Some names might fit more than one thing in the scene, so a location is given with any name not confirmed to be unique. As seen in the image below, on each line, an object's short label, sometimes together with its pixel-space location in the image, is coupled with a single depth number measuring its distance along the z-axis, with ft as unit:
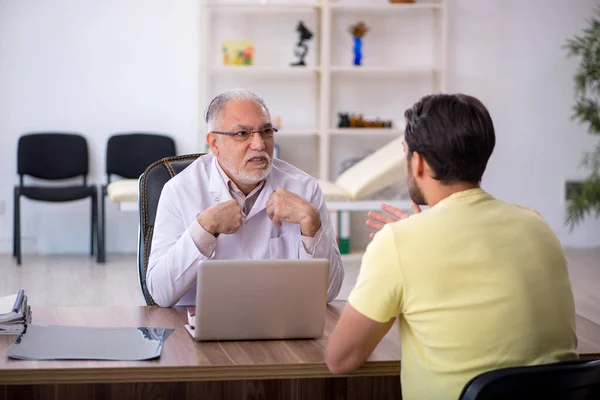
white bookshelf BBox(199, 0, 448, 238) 21.07
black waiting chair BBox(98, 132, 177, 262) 20.52
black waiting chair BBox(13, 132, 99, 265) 19.66
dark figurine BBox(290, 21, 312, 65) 20.98
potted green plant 20.65
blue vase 21.08
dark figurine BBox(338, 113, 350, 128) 21.24
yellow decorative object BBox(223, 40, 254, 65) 20.75
